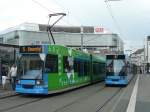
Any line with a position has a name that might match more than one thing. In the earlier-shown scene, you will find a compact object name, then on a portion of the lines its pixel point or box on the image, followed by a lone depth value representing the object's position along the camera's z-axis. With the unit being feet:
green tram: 69.05
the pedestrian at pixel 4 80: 81.06
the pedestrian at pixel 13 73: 81.46
